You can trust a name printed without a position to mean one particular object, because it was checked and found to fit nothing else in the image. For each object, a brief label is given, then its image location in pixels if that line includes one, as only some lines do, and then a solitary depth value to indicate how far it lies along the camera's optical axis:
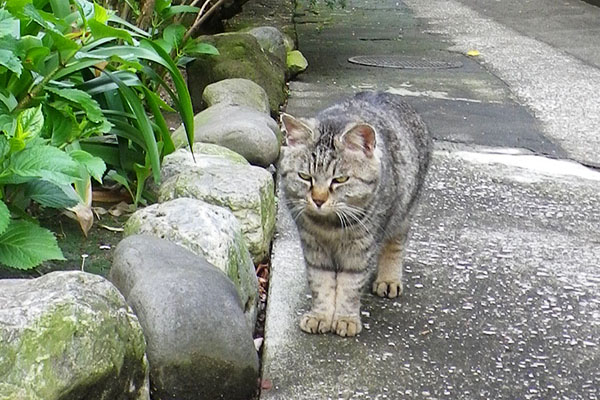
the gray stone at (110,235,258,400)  2.72
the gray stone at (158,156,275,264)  3.89
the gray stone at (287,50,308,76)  7.95
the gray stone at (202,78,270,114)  5.68
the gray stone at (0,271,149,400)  2.21
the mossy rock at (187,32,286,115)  6.51
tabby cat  3.34
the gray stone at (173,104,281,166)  4.82
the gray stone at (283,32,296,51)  8.36
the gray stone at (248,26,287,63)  7.66
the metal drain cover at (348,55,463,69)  8.63
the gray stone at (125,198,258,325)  3.35
